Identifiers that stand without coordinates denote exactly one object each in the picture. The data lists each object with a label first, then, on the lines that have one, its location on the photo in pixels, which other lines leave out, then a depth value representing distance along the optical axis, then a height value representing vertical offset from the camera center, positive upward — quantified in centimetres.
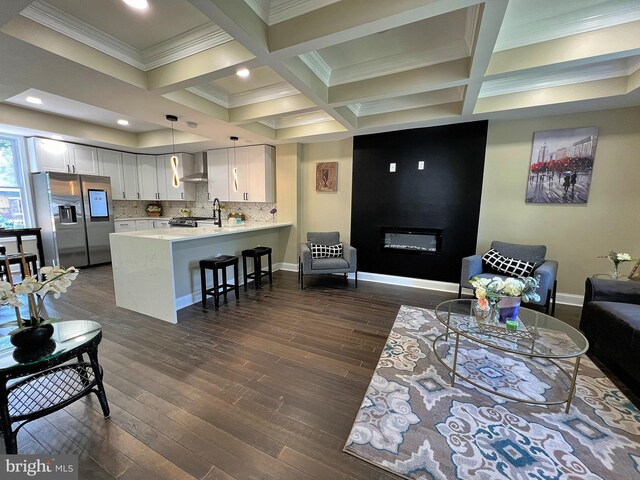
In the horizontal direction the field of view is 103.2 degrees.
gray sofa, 190 -91
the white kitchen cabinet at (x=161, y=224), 643 -52
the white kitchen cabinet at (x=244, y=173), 504 +65
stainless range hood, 604 +100
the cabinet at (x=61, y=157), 471 +87
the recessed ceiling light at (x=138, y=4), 183 +145
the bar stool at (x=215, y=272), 340 -92
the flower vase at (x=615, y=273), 282 -69
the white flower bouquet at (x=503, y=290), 206 -66
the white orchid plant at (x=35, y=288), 127 -46
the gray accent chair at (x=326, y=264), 418 -95
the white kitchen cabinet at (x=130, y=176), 599 +63
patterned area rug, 134 -134
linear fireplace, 420 -55
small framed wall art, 484 +57
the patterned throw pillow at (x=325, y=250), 445 -78
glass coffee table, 176 -103
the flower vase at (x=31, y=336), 139 -75
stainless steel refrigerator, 481 -28
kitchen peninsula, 297 -79
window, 466 +26
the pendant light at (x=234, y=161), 483 +90
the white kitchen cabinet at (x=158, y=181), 624 +55
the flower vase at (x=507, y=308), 208 -82
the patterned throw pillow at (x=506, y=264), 324 -73
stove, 577 -40
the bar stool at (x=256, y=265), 413 -100
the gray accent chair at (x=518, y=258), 308 -68
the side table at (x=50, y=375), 130 -109
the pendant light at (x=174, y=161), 342 +57
